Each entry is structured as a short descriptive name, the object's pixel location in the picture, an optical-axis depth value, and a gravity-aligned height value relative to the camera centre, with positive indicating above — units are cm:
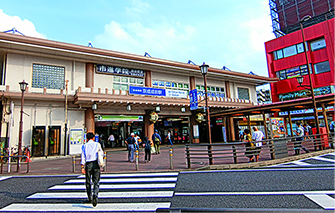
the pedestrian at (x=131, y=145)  1246 -56
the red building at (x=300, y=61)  2817 +997
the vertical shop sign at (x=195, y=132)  2352 +7
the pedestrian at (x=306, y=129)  2125 -25
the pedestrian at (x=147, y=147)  1193 -73
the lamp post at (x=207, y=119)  987 +64
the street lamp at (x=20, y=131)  1042 +57
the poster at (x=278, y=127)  2284 +13
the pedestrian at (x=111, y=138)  2141 -11
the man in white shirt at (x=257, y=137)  1077 -40
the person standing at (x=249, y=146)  1006 -84
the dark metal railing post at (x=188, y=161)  965 -133
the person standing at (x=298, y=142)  1170 -84
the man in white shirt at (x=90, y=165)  530 -70
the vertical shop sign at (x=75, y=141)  1640 -15
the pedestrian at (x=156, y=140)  1495 -39
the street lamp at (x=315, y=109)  1378 +112
